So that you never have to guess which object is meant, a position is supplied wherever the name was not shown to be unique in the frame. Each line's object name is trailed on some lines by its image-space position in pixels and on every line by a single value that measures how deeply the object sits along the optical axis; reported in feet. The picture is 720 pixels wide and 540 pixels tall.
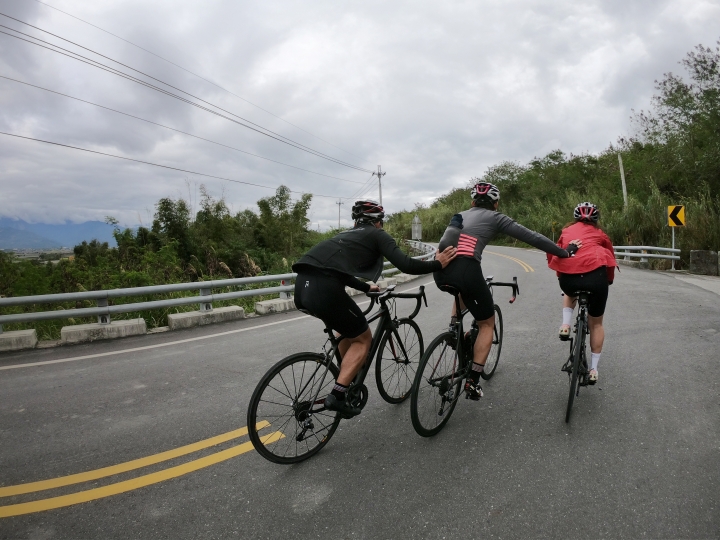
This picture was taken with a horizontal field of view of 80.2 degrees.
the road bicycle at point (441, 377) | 11.09
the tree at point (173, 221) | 112.06
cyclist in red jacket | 13.20
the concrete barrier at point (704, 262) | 48.37
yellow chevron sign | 52.39
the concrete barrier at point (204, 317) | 26.81
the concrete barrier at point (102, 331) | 23.29
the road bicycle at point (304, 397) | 10.03
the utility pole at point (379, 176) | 206.39
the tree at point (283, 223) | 133.18
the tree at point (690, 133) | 70.64
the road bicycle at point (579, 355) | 12.20
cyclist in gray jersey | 12.10
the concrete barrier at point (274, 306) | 31.91
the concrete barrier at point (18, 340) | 21.80
